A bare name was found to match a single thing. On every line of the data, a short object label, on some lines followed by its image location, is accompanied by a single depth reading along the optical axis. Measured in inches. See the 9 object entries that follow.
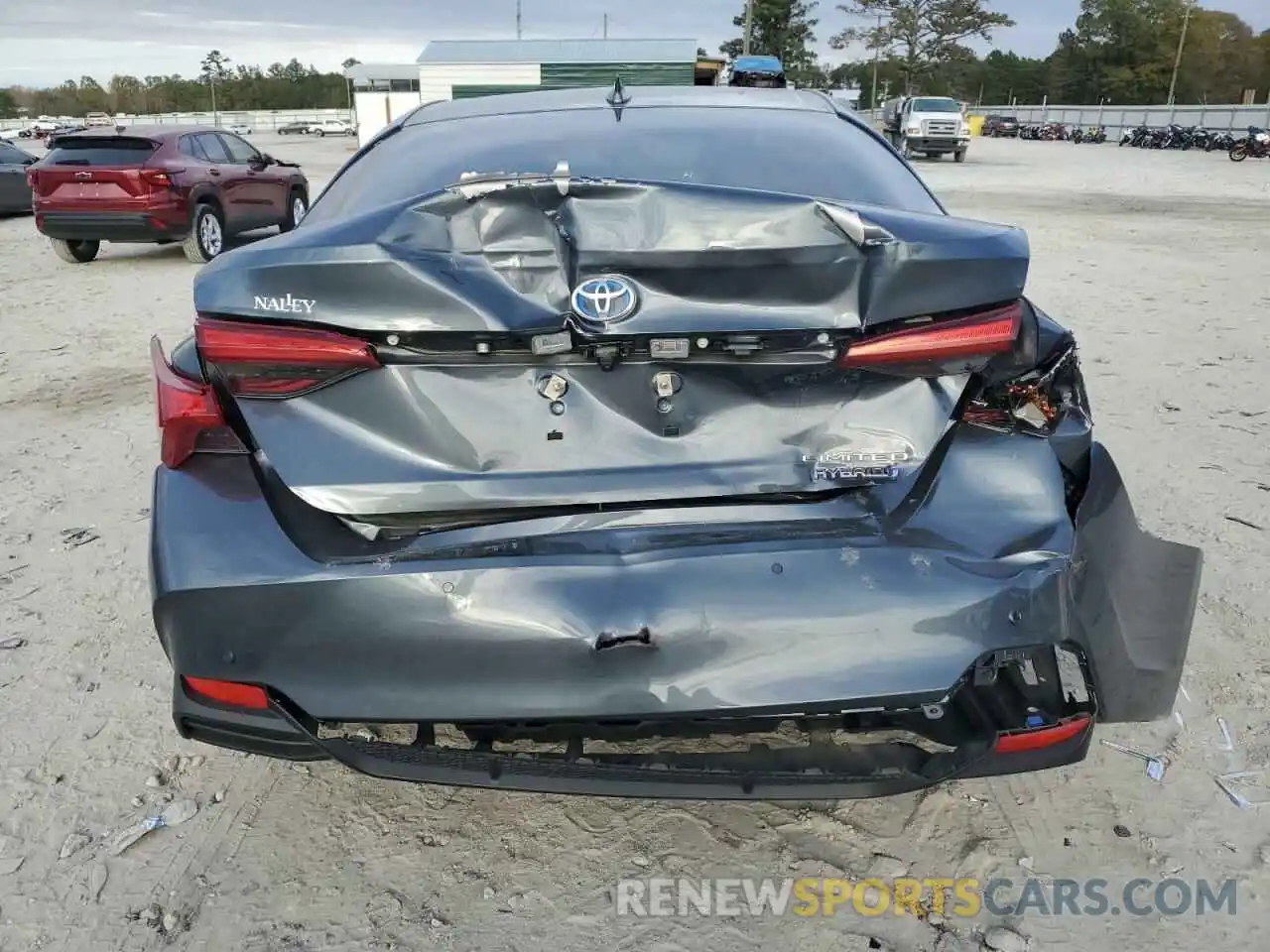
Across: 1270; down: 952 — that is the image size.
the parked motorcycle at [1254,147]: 1280.8
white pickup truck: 1248.2
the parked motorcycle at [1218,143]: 1556.3
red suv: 432.1
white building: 1294.3
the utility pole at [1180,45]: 2805.1
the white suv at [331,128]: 2878.9
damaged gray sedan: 72.7
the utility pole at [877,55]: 2869.1
